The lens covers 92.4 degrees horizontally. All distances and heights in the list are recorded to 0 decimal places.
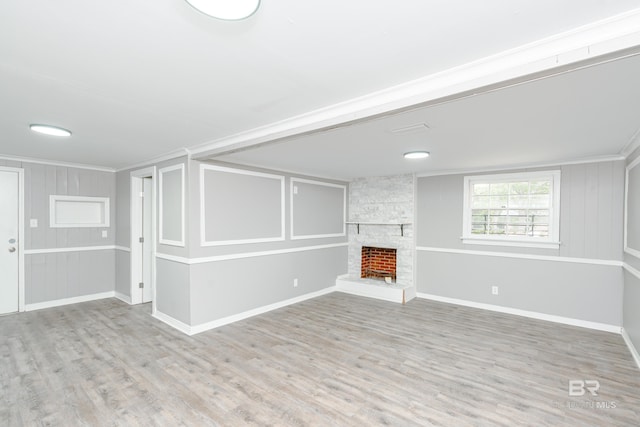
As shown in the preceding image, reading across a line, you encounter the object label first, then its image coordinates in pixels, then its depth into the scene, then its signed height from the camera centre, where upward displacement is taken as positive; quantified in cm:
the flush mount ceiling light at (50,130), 280 +74
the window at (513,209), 432 +0
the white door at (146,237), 509 -47
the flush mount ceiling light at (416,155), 370 +67
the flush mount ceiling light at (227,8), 113 +76
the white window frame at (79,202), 483 -3
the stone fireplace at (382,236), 551 -52
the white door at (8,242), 443 -48
